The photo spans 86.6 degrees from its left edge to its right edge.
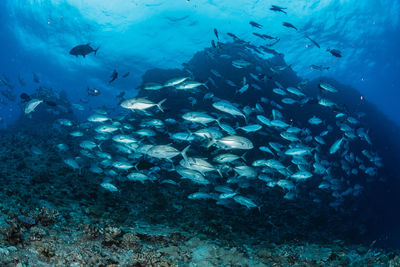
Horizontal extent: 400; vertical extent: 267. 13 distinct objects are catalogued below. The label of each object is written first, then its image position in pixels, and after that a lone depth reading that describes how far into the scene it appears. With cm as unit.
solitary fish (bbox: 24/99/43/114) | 702
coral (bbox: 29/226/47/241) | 386
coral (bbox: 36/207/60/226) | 451
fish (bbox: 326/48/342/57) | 899
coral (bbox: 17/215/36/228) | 414
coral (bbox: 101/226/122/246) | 453
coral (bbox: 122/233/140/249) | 455
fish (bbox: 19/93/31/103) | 976
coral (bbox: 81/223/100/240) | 450
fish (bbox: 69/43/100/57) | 1043
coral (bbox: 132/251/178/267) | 411
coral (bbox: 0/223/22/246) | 356
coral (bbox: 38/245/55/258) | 355
